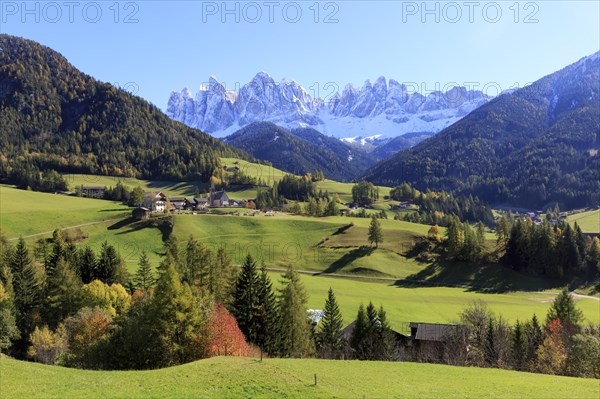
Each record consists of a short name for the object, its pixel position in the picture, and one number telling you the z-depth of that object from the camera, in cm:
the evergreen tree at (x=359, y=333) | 6159
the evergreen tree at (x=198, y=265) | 6738
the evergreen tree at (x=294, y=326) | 5669
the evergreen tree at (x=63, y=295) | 6462
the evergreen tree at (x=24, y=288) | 6619
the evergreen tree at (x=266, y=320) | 5634
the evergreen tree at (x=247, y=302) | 5728
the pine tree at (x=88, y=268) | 7538
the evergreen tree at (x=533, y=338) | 6196
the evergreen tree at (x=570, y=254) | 11794
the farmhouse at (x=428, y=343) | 6400
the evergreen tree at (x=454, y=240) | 12400
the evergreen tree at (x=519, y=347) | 5845
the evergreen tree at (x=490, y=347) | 5853
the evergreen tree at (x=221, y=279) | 6606
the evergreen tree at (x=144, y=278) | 7556
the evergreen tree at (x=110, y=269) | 7500
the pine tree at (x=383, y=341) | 5903
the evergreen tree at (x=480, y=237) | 12465
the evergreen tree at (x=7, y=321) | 5662
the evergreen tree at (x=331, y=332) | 6325
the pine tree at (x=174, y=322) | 4328
